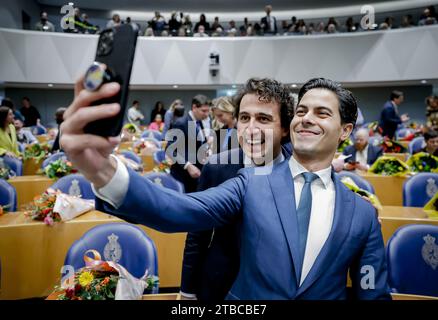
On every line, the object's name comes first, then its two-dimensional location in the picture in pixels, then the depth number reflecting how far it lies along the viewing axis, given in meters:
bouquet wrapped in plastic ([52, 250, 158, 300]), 1.32
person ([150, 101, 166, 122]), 11.64
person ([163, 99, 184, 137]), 5.33
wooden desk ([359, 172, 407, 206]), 4.19
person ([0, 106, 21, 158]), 4.43
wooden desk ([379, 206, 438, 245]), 2.69
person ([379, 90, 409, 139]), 7.14
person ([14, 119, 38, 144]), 6.52
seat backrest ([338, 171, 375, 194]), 3.25
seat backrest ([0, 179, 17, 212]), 3.14
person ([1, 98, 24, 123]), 5.73
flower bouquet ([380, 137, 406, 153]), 5.81
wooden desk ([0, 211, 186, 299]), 2.51
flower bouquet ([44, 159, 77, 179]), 3.89
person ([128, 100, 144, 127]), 10.75
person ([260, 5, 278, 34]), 11.89
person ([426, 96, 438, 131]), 5.22
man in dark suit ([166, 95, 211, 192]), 3.82
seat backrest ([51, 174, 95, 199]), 3.27
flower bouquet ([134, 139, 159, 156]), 6.13
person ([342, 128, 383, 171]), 4.58
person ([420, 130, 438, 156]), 4.23
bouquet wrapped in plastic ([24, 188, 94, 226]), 2.59
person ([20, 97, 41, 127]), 10.06
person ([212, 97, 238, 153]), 2.93
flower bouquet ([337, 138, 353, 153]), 5.78
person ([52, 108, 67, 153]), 4.79
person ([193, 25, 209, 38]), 12.23
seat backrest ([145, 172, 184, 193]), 3.46
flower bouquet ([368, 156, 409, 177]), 4.18
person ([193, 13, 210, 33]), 12.09
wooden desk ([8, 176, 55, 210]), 3.97
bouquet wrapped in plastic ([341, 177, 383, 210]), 2.15
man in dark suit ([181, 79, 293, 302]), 1.30
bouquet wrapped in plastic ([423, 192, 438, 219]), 2.74
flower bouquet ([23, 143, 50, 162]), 5.47
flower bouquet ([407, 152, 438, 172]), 3.90
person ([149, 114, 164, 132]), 9.89
